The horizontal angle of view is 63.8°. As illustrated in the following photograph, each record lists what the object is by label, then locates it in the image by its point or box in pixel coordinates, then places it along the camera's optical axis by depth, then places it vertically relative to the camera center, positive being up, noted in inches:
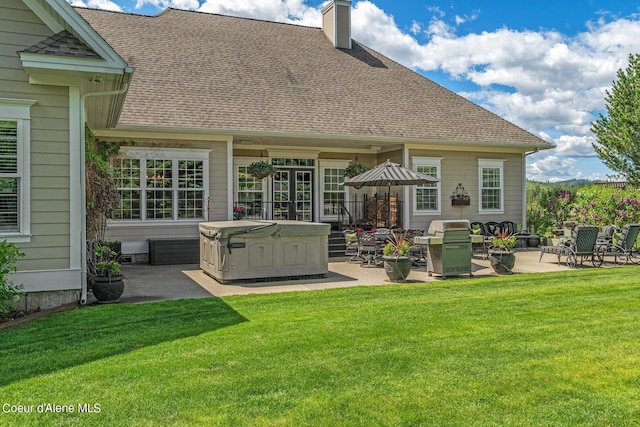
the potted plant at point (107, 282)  308.0 -38.9
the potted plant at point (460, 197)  653.3 +26.3
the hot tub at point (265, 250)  376.5 -24.9
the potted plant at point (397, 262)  382.6 -32.9
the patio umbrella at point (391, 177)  482.9 +39.0
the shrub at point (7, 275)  261.1 -30.5
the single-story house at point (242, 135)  302.2 +84.4
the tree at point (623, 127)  1171.9 +214.2
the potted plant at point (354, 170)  609.0 +57.1
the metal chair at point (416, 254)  478.6 -34.5
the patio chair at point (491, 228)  656.4 -13.4
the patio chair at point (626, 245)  479.8 -25.7
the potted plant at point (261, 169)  566.3 +53.5
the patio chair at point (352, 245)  514.3 -27.2
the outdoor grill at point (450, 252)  405.0 -27.7
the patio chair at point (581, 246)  459.2 -25.7
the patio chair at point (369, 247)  479.5 -27.7
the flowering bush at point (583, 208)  593.3 +12.3
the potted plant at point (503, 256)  424.5 -31.9
